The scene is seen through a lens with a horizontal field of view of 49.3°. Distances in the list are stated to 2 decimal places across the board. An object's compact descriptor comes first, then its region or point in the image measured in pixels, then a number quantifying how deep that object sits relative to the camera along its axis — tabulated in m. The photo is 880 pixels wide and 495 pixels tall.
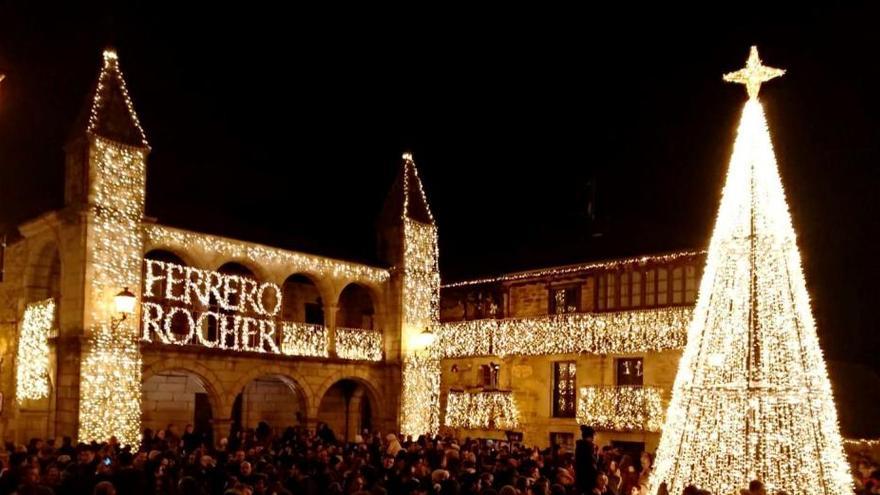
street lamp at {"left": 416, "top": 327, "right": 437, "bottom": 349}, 26.41
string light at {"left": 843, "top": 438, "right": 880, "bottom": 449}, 24.27
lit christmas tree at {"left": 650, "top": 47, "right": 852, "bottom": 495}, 13.15
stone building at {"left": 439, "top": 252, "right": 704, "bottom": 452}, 27.16
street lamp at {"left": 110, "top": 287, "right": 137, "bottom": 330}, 19.69
